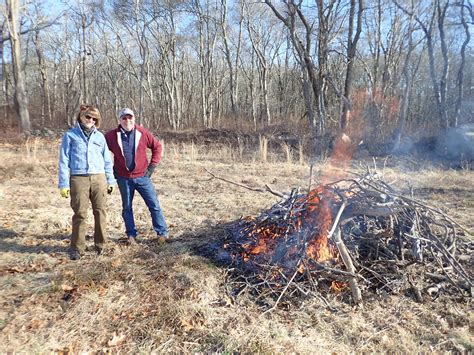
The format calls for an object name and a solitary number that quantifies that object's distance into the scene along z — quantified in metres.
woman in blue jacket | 3.75
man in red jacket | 4.13
